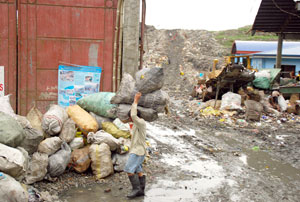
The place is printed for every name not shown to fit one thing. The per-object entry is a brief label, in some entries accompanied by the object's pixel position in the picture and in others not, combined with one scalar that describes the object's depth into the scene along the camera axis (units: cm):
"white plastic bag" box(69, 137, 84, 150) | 468
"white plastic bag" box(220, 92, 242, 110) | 1189
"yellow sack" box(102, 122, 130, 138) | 500
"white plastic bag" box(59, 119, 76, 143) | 453
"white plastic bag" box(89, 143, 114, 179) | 455
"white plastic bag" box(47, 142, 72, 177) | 422
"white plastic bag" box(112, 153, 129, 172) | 475
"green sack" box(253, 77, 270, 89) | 1577
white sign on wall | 540
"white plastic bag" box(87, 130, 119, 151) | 470
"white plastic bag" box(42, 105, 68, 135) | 442
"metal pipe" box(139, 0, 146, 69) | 585
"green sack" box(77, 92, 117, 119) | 493
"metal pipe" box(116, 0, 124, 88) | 551
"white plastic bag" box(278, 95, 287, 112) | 1249
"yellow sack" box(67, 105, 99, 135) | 482
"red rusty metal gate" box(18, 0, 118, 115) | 545
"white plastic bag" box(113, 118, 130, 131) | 512
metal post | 1734
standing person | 405
